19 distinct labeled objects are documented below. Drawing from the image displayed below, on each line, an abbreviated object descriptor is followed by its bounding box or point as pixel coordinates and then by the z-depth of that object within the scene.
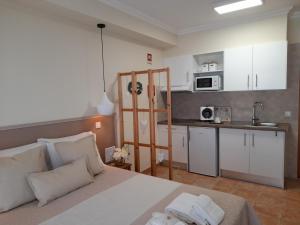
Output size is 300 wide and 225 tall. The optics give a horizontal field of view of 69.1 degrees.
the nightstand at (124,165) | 3.13
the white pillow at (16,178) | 1.70
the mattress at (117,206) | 1.57
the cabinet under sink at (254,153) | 3.25
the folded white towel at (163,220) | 1.35
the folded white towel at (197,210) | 1.47
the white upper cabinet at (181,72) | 4.12
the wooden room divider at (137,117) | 3.14
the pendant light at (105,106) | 2.95
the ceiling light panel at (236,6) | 2.84
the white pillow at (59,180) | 1.81
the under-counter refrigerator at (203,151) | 3.74
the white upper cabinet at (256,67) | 3.31
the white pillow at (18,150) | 1.99
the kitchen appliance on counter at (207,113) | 4.11
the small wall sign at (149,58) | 4.11
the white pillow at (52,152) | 2.20
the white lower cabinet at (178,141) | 4.05
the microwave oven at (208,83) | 3.80
